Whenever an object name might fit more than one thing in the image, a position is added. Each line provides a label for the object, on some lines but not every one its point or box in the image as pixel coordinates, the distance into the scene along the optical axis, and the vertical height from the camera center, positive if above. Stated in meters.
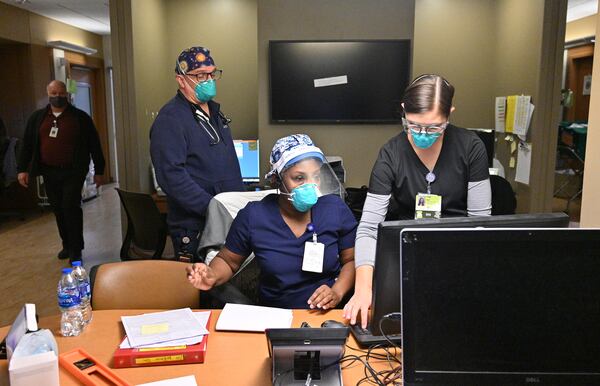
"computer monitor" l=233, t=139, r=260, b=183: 4.54 -0.37
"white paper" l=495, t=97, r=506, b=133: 4.25 +0.04
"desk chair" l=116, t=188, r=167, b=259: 3.13 -0.69
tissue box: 1.12 -0.57
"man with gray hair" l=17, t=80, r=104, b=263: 4.44 -0.33
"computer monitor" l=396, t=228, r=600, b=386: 0.98 -0.37
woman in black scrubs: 1.86 -0.18
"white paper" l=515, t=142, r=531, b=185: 3.84 -0.35
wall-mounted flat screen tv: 4.05 +0.30
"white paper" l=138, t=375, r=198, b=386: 1.30 -0.69
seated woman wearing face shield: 1.89 -0.47
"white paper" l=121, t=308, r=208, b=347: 1.49 -0.65
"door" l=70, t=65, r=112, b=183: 8.33 +0.31
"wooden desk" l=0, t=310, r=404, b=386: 1.34 -0.69
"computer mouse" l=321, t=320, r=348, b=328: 1.48 -0.62
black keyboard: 1.46 -0.66
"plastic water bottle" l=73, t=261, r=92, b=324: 1.66 -0.58
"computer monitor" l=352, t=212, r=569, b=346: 1.22 -0.31
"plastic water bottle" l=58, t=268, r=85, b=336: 1.60 -0.60
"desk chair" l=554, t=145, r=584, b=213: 6.22 -0.68
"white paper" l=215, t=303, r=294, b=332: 1.62 -0.66
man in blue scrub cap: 2.43 -0.18
